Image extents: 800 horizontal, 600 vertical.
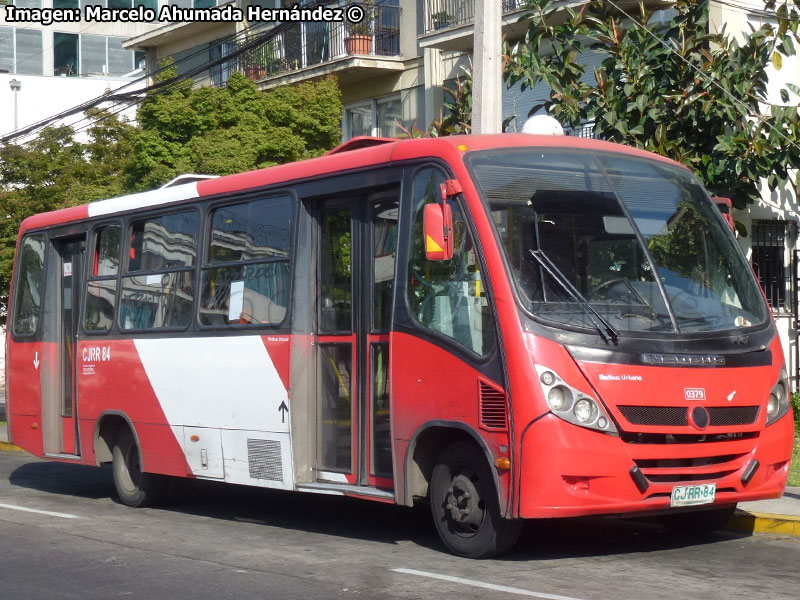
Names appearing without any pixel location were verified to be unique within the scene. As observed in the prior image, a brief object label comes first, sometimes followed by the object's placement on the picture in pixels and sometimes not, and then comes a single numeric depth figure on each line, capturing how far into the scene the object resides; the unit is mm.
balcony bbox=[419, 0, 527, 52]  20833
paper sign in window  10836
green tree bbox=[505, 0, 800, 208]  15477
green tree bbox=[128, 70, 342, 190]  21750
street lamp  44438
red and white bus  7938
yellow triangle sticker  8422
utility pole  13141
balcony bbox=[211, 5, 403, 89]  24688
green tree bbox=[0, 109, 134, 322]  25953
